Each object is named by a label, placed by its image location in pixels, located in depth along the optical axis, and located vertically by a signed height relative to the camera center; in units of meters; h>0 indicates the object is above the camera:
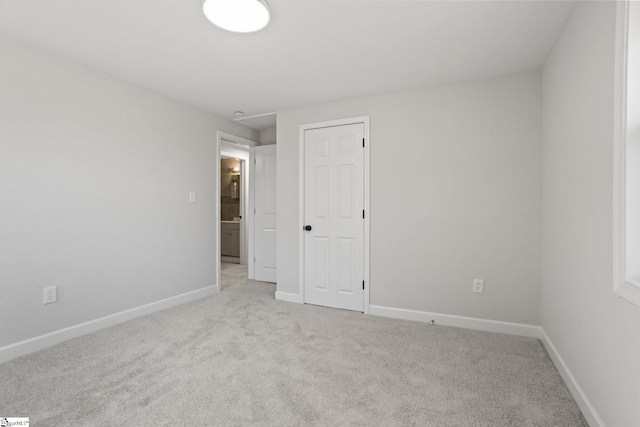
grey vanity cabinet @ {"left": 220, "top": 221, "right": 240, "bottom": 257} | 6.50 -0.59
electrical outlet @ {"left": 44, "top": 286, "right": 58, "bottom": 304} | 2.54 -0.69
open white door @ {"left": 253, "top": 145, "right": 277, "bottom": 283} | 4.77 -0.05
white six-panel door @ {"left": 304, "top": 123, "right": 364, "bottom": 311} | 3.51 -0.07
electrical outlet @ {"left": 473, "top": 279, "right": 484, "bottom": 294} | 2.98 -0.70
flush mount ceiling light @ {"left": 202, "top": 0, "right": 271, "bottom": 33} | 1.85 +1.18
